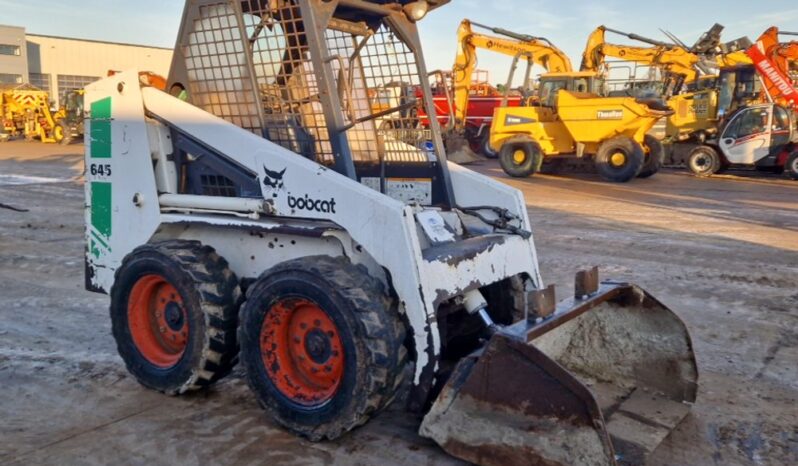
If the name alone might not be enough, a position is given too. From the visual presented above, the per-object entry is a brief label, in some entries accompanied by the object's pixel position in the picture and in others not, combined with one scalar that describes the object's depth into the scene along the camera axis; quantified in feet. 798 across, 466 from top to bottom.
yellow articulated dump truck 53.47
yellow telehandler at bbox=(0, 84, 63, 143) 96.32
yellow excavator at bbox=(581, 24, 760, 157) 62.59
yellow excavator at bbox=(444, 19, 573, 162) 65.16
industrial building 165.78
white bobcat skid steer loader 10.55
